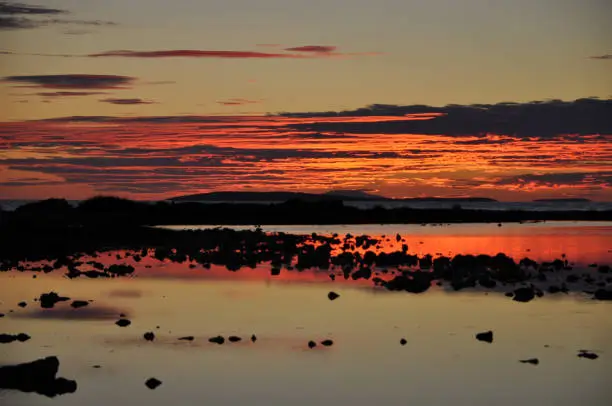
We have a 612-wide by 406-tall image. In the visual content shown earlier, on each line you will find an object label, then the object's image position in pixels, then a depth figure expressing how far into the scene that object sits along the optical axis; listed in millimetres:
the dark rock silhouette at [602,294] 37256
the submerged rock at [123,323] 30453
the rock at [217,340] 27781
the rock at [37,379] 21562
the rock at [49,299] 34188
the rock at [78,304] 34125
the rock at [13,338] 27192
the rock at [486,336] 28297
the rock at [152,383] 22609
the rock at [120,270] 45906
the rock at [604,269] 47712
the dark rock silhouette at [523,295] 36562
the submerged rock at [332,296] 36562
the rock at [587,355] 26188
